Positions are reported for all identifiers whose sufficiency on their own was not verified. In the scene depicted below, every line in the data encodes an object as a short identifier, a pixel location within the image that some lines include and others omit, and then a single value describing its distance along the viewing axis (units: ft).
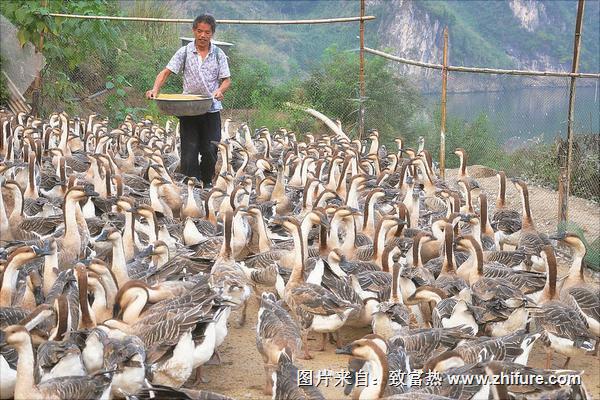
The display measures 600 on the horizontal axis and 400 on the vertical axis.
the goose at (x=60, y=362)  17.97
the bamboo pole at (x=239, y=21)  47.60
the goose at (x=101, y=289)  21.90
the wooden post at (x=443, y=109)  41.48
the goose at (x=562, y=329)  22.06
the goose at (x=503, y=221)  33.19
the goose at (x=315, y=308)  22.61
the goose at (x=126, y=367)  18.03
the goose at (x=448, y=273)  24.59
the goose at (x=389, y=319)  21.77
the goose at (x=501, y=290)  22.68
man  35.70
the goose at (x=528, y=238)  29.35
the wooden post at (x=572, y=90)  33.40
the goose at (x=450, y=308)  22.07
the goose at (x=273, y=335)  20.40
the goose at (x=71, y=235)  26.04
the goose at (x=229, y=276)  23.63
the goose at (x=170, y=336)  19.07
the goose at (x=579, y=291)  23.26
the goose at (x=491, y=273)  25.31
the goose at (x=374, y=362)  17.71
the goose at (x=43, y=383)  17.04
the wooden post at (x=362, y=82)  49.11
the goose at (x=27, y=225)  28.96
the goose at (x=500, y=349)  19.92
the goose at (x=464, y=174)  38.18
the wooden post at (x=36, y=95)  54.60
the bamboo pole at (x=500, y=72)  33.22
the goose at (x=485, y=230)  30.04
